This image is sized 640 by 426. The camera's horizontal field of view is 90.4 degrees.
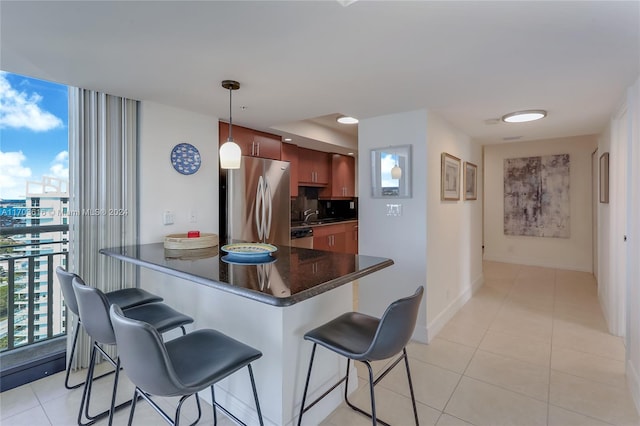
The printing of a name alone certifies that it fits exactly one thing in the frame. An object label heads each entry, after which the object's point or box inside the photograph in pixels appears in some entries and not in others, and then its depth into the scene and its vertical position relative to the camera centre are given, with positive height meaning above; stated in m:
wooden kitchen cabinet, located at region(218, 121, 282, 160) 3.22 +0.80
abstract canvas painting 5.29 +0.27
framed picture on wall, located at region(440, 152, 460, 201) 3.12 +0.35
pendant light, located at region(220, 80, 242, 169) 2.16 +0.41
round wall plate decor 2.74 +0.48
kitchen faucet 5.33 -0.02
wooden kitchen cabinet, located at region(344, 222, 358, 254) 5.32 -0.44
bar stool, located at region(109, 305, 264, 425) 1.09 -0.61
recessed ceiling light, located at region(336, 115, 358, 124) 3.57 +1.06
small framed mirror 2.88 +0.38
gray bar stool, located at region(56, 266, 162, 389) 1.80 -0.55
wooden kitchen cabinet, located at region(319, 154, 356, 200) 5.39 +0.59
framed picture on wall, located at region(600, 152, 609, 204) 3.11 +0.34
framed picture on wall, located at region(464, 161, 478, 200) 3.84 +0.39
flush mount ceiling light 2.85 +0.88
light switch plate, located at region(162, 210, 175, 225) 2.67 -0.04
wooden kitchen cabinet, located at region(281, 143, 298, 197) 4.38 +0.74
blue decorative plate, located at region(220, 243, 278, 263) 1.92 -0.25
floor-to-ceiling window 2.18 -0.01
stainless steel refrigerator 3.17 +0.11
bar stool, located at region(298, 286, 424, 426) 1.32 -0.59
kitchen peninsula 1.47 -0.56
